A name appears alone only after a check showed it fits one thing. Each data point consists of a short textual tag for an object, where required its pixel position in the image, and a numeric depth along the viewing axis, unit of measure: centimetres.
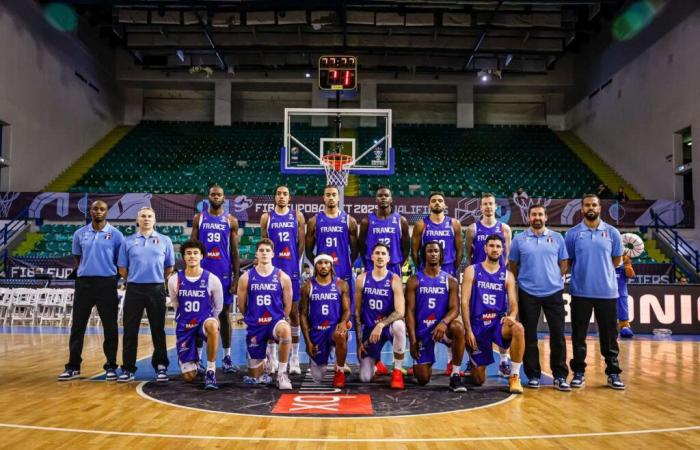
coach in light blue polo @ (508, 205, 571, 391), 623
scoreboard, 1458
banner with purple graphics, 1838
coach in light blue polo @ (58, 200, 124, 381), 655
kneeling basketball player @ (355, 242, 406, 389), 623
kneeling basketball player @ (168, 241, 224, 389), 623
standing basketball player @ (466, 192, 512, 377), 696
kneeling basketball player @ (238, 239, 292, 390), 618
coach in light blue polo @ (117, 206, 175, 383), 645
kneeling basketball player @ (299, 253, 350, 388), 628
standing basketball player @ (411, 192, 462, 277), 703
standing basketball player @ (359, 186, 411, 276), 710
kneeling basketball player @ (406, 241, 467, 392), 622
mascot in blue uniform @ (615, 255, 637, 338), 1108
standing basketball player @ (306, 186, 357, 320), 723
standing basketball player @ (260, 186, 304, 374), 722
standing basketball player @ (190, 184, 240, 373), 707
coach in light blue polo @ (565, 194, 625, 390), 632
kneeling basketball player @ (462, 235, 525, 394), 610
